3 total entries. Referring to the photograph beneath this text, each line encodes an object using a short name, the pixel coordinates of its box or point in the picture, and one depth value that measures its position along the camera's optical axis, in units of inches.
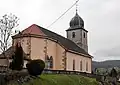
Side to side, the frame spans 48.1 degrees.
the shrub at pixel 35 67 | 565.4
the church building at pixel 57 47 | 946.4
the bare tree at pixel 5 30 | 804.5
